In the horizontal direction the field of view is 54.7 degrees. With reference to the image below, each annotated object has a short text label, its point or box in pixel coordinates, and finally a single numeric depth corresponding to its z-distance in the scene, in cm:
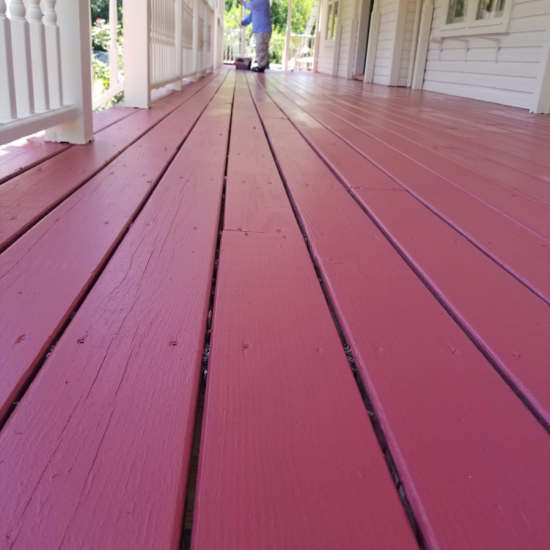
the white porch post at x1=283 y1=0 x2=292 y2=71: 1223
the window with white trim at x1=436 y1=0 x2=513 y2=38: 485
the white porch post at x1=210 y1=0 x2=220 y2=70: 832
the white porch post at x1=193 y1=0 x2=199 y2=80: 539
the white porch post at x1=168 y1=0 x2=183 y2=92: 426
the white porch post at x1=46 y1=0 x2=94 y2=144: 187
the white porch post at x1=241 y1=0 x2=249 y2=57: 1227
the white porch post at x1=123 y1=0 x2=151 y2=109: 300
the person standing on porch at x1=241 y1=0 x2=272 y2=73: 963
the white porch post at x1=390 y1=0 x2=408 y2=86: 726
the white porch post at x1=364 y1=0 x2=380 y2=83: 842
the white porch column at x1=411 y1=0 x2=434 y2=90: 663
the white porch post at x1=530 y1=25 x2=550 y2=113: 403
